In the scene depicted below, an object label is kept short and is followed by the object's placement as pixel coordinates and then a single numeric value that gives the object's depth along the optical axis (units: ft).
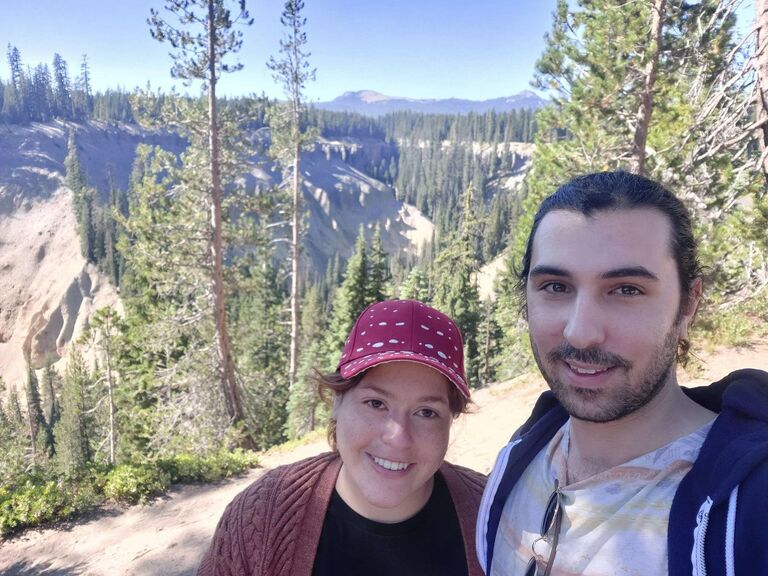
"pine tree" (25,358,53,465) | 147.74
